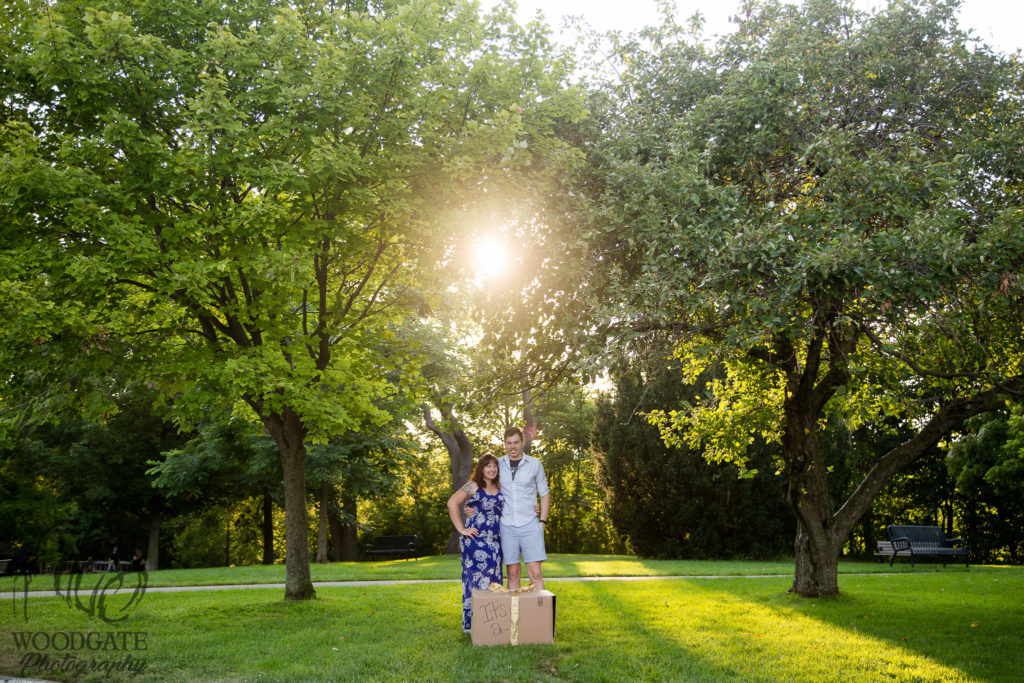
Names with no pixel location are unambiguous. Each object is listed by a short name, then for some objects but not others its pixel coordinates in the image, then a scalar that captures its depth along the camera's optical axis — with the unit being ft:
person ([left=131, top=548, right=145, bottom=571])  82.96
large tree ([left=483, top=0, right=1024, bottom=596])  22.22
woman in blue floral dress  25.62
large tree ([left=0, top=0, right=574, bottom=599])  27.61
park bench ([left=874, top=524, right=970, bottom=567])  60.23
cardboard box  23.24
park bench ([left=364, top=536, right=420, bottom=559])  83.15
